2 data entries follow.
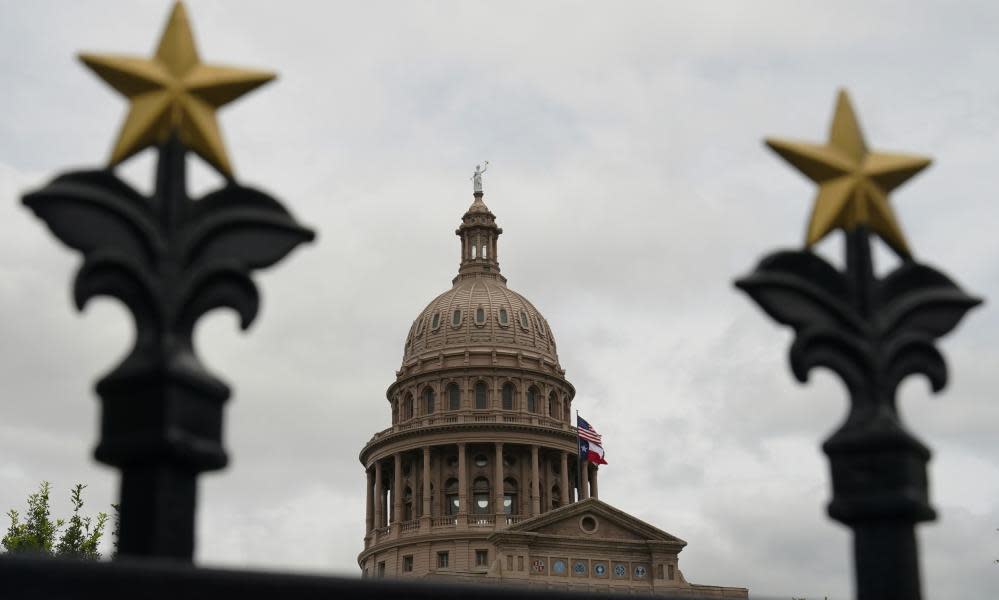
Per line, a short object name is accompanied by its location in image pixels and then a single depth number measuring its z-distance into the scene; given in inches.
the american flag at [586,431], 3900.8
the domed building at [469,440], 4065.0
